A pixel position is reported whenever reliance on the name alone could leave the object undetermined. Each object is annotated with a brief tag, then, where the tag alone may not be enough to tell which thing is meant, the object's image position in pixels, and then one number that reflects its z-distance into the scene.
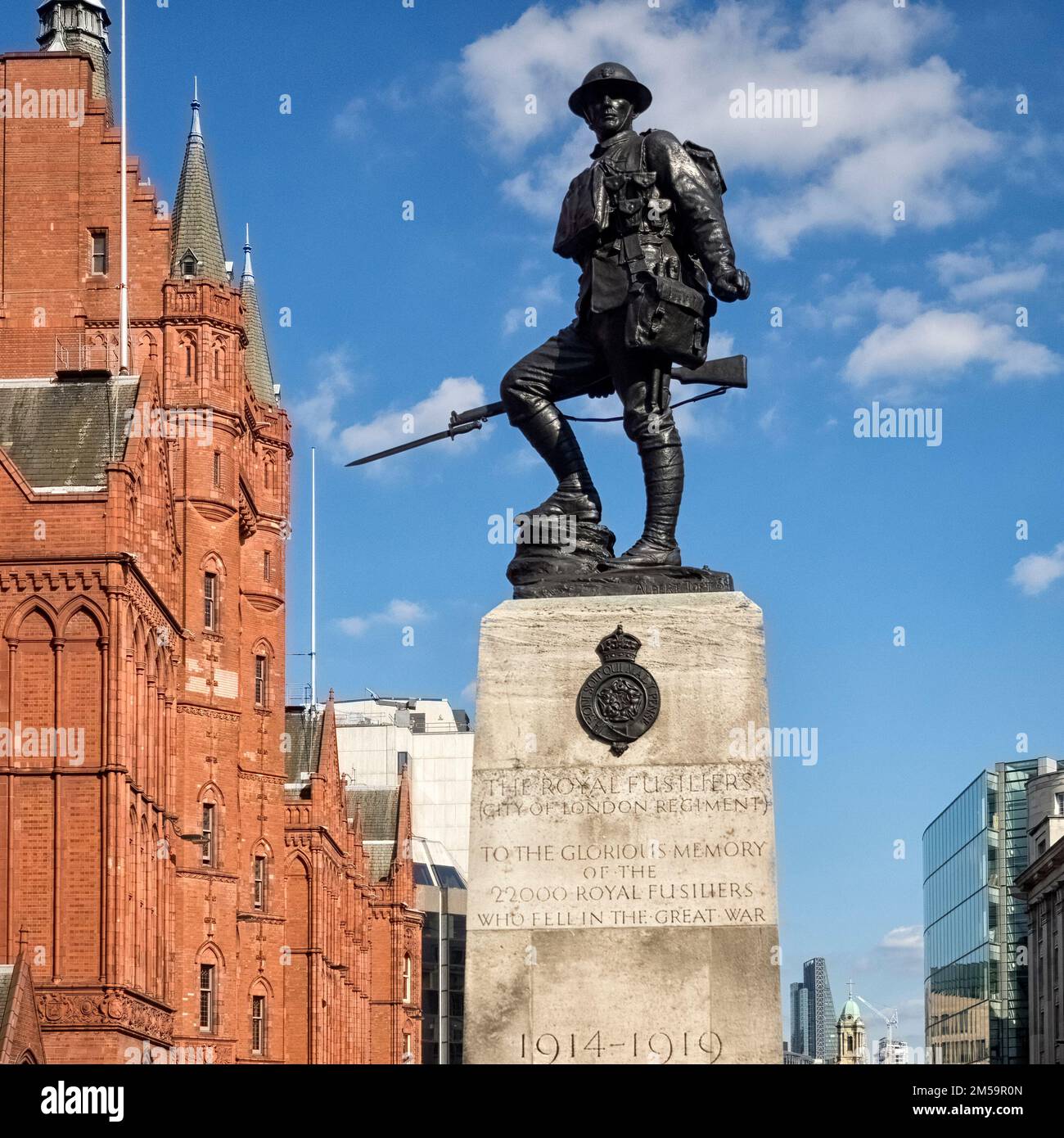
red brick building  53.31
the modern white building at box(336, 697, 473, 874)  154.00
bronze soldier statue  15.72
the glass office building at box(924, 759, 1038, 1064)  165.25
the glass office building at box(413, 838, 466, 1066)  139.88
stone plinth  14.51
